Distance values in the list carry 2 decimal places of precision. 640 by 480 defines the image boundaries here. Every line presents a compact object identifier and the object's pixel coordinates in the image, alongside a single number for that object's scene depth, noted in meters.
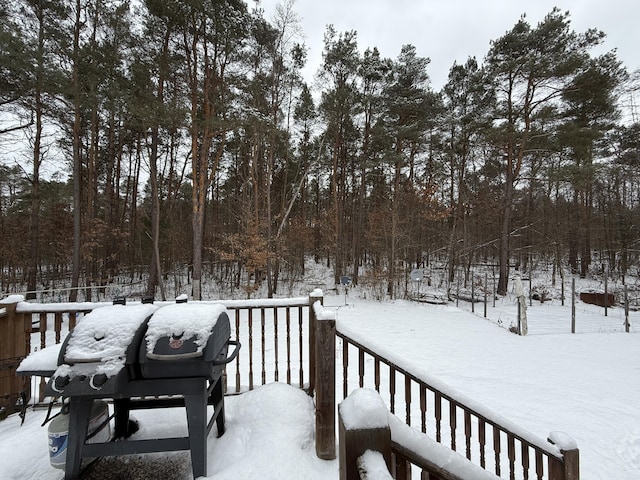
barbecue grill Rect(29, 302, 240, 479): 1.43
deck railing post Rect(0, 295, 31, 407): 2.44
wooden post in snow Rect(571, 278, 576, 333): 8.16
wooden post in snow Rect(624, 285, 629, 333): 8.12
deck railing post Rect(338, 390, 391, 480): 0.78
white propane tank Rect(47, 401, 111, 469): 1.62
